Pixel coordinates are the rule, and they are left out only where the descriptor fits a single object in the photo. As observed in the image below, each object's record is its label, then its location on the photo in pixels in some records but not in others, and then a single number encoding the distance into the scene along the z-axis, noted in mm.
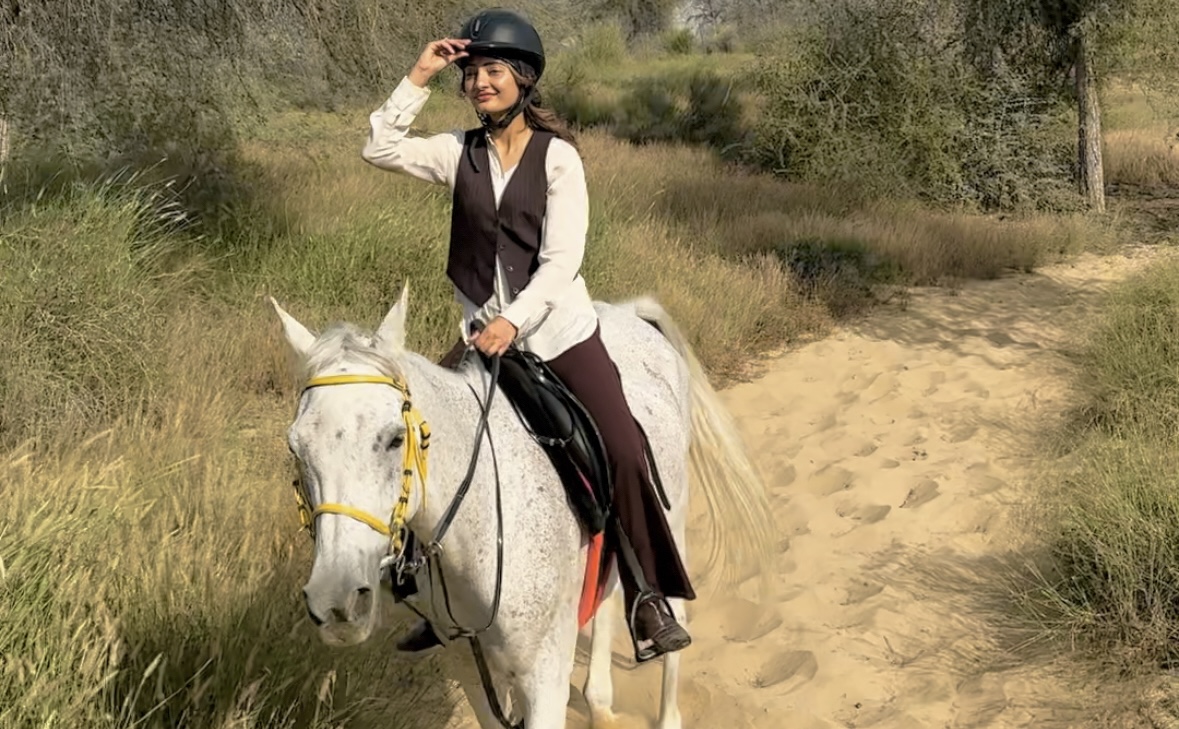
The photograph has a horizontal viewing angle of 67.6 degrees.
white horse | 1748
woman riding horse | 2566
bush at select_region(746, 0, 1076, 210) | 13078
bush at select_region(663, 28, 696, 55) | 29984
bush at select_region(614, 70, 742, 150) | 17328
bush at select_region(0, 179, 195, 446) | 4410
